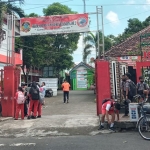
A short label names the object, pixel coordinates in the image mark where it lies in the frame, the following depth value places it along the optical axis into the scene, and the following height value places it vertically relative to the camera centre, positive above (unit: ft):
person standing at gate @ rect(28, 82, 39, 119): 34.76 -1.26
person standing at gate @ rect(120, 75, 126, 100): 33.24 +0.09
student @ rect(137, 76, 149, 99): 33.19 -0.08
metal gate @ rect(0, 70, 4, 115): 37.88 +1.11
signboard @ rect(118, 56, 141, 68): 55.06 +5.74
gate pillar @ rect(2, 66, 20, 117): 36.99 -0.47
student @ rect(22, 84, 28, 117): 37.45 -2.75
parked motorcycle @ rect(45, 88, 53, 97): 83.20 -1.55
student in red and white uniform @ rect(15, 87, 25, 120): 35.04 -1.63
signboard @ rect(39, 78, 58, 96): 85.92 +1.95
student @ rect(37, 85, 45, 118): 36.06 -2.55
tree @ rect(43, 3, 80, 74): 119.34 +19.50
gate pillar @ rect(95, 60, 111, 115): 34.14 +0.77
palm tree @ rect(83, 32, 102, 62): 103.89 +17.65
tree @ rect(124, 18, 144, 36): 99.50 +22.68
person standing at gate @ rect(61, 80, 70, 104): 58.87 +0.16
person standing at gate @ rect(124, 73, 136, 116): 32.32 -0.54
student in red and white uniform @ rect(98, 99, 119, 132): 28.30 -2.46
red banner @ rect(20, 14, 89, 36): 38.91 +9.43
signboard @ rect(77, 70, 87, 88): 142.00 +4.03
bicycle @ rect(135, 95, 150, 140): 23.97 -3.27
